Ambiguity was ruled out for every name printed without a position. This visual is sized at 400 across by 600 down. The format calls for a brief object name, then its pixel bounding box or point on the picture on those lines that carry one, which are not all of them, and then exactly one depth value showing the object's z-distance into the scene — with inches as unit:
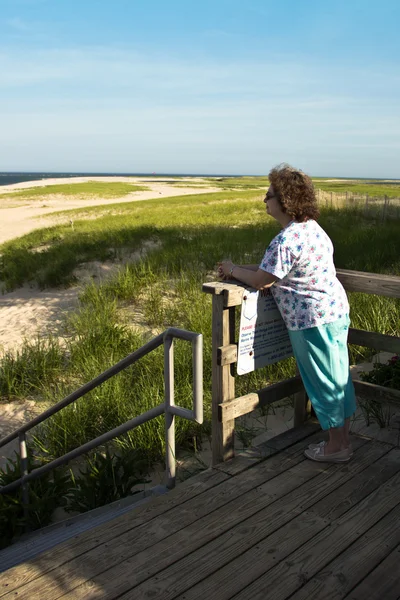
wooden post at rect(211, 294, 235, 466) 126.3
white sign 128.1
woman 120.0
